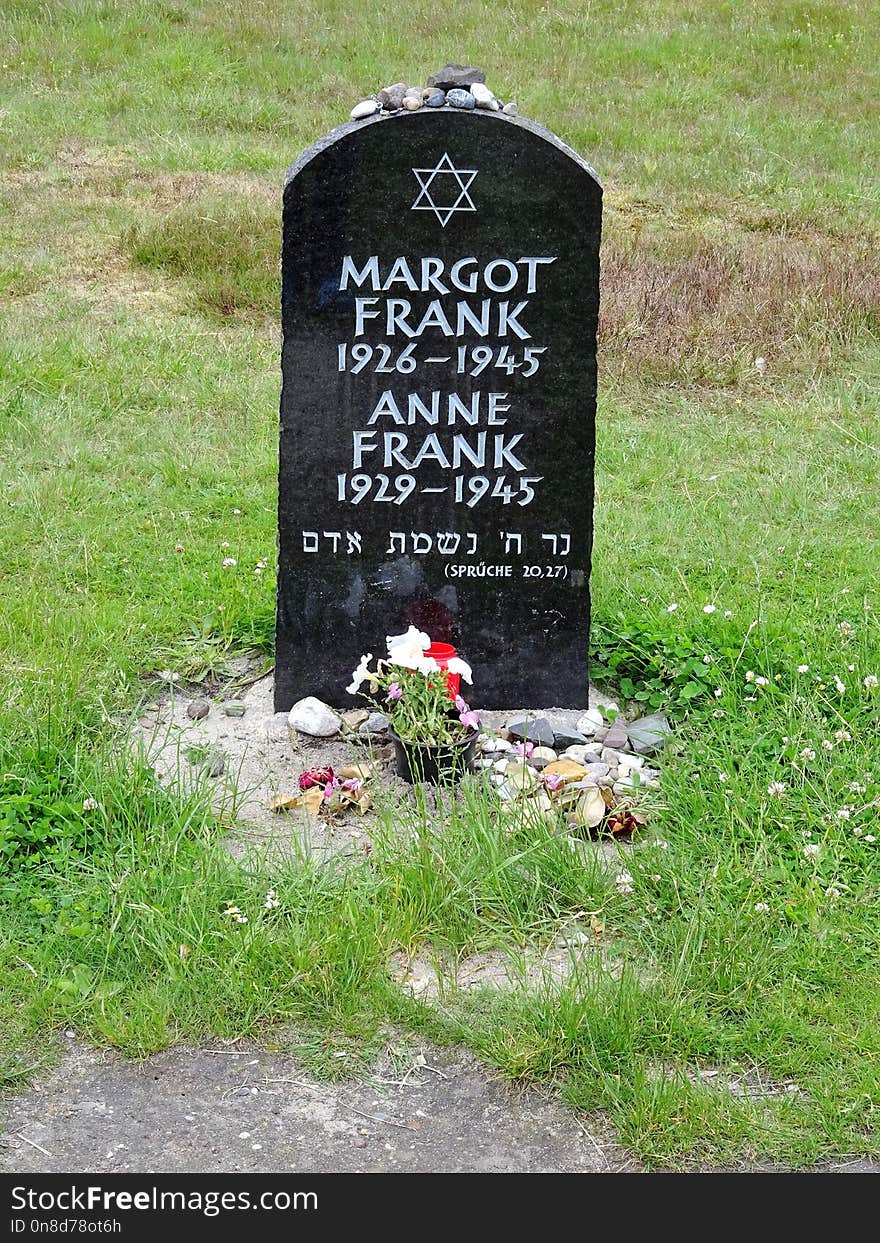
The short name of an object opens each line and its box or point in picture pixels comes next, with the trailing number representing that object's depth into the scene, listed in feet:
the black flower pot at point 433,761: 14.37
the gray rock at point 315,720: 15.57
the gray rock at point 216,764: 14.79
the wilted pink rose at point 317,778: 14.42
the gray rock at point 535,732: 15.52
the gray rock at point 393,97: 14.69
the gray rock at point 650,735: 15.17
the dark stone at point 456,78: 14.79
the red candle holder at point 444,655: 15.29
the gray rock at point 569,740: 15.53
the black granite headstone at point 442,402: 14.75
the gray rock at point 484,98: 14.65
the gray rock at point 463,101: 14.61
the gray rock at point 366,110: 14.74
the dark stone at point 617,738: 15.39
